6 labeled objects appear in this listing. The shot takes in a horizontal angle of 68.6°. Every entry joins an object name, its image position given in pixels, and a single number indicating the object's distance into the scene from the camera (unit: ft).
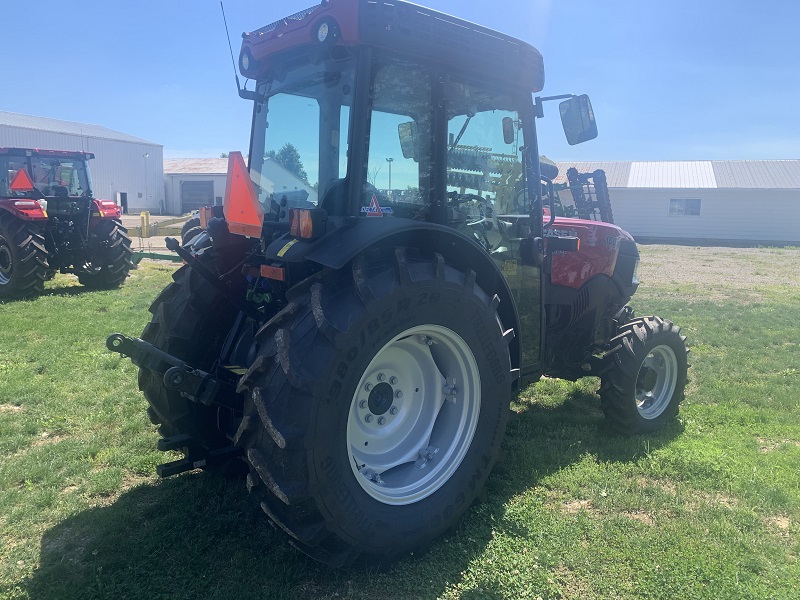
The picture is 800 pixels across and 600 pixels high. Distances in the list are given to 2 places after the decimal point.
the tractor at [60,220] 34.63
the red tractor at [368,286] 8.63
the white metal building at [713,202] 94.73
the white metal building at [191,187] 139.95
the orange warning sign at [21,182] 37.27
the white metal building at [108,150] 117.27
